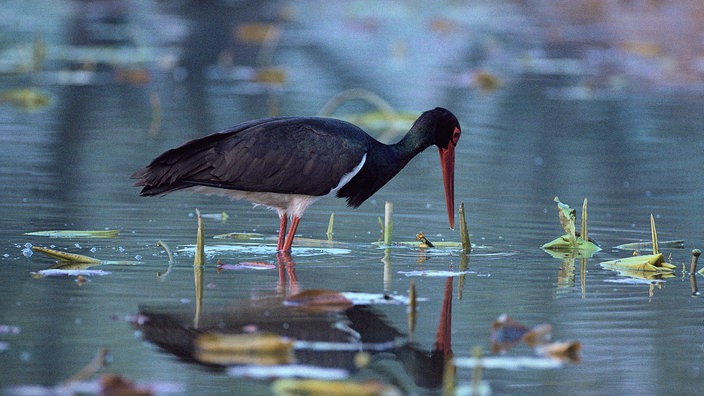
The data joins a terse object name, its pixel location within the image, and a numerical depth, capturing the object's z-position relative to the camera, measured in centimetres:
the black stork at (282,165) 1775
